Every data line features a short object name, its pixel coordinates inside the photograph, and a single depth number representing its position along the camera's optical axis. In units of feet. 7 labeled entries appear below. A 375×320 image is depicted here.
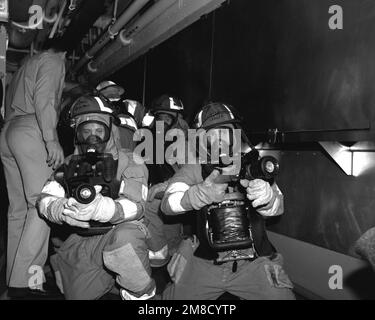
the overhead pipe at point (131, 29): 12.36
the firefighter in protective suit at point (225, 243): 6.59
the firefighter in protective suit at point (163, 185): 9.97
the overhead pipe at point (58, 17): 14.32
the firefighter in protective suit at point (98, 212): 6.63
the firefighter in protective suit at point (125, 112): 11.76
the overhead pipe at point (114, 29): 12.97
